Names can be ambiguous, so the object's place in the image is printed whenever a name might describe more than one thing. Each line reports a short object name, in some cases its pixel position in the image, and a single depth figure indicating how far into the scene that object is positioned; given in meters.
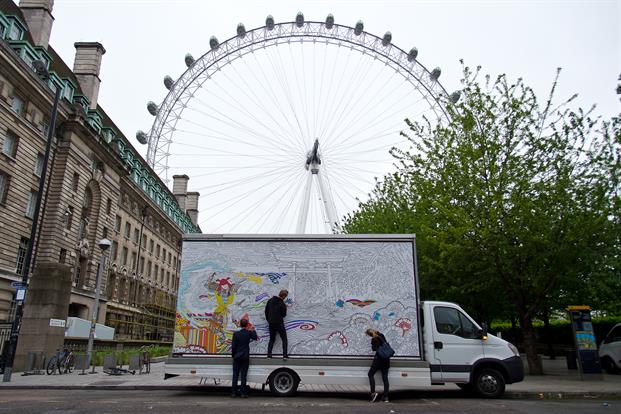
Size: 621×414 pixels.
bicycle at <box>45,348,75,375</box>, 19.30
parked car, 22.16
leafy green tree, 19.36
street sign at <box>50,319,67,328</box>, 20.41
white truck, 12.52
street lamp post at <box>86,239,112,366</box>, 21.58
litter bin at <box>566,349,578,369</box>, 23.98
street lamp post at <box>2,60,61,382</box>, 16.35
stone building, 31.25
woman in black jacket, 11.97
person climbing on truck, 12.59
